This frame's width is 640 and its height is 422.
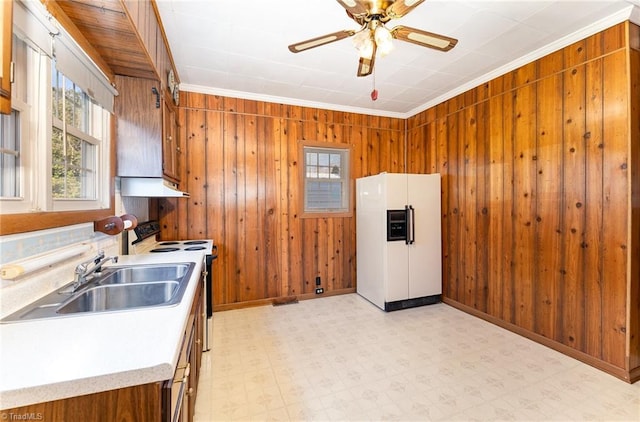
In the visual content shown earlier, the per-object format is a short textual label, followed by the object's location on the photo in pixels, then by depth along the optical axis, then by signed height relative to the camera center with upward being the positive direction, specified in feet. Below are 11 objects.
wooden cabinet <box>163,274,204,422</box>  2.66 -2.10
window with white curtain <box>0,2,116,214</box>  3.99 +1.57
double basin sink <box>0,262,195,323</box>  3.76 -1.32
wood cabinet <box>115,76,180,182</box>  6.72 +2.08
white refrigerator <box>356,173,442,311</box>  11.28 -1.24
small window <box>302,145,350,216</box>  12.93 +1.51
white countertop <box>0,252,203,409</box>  2.27 -1.36
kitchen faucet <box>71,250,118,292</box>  4.54 -1.01
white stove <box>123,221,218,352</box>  7.84 -1.15
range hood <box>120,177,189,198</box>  7.14 +0.67
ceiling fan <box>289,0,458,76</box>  4.87 +3.58
